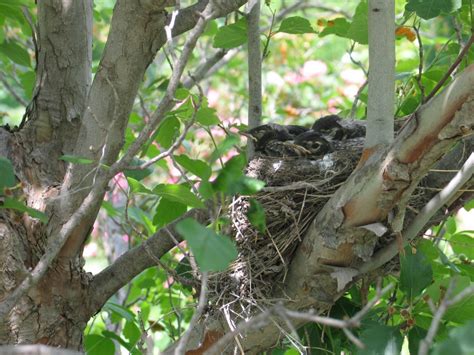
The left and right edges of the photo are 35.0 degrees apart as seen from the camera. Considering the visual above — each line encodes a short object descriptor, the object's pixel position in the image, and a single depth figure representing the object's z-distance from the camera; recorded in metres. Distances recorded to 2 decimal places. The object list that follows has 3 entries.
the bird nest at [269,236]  2.09
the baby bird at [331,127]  2.78
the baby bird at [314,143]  2.60
